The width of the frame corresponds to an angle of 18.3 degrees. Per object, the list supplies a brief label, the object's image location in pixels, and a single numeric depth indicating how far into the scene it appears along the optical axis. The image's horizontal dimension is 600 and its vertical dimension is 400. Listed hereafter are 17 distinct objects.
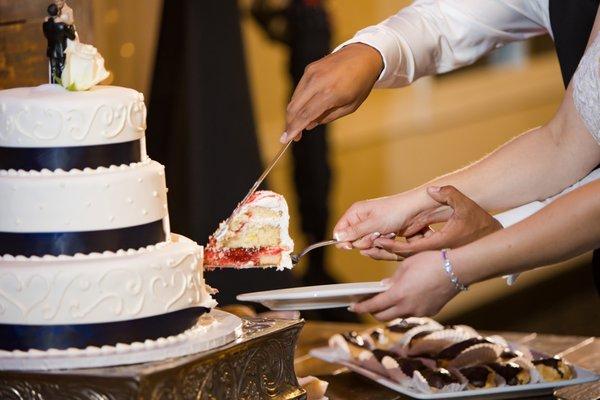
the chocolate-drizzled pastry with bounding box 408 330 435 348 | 4.21
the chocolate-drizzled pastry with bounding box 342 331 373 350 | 4.32
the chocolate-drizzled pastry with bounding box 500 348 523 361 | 4.06
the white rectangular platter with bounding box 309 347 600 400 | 3.77
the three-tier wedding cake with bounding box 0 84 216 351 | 3.15
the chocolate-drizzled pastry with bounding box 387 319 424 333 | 4.43
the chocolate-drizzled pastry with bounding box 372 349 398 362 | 4.12
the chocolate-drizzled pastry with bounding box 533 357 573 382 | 3.91
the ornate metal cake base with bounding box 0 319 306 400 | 3.04
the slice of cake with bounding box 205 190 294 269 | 3.71
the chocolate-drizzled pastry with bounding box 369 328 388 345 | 4.35
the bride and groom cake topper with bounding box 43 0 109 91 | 3.30
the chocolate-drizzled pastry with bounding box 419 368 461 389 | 3.81
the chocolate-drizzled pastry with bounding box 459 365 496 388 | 3.83
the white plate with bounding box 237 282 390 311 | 3.49
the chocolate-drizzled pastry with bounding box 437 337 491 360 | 4.06
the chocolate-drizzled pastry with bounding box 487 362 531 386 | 3.85
